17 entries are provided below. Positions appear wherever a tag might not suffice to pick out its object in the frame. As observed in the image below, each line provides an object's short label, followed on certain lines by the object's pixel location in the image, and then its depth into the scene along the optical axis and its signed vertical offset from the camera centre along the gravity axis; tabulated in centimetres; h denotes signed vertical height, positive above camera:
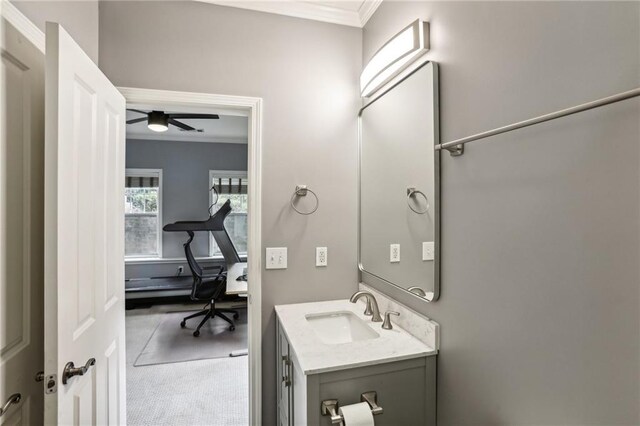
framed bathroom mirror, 134 +14
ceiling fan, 322 +101
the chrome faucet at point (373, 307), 162 -49
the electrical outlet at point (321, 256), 194 -27
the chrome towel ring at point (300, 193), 187 +12
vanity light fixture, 137 +77
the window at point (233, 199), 542 +25
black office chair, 382 -96
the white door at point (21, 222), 99 -3
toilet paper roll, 111 -73
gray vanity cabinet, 118 -71
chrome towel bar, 65 +25
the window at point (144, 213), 516 +0
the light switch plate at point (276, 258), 185 -27
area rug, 309 -143
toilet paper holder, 118 -74
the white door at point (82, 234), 99 -8
